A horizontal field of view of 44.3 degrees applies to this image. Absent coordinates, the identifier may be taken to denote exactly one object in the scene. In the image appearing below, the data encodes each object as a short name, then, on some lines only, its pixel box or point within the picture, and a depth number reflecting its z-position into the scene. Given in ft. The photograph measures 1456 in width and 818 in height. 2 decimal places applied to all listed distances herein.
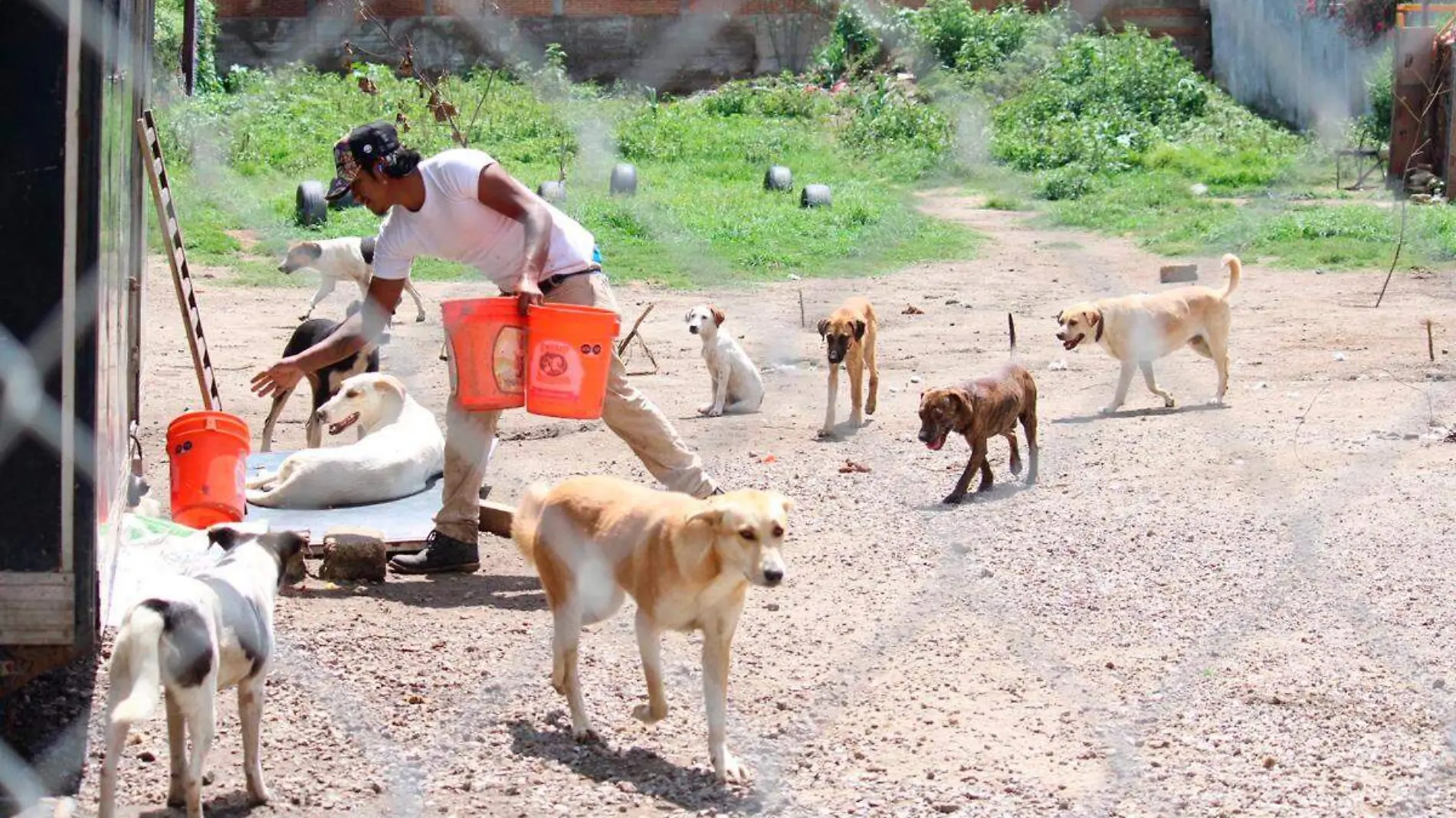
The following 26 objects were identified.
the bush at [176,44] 56.75
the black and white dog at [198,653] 9.63
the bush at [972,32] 59.06
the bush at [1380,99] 49.75
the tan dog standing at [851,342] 25.90
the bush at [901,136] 53.67
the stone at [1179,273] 36.09
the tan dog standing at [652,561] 10.94
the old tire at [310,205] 43.01
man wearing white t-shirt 15.97
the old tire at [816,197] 45.62
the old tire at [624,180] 46.80
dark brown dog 21.13
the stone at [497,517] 18.25
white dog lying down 19.43
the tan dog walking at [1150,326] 26.45
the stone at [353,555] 16.48
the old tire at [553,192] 45.09
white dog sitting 27.25
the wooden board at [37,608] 10.64
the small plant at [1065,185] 49.01
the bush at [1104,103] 52.75
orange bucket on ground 15.11
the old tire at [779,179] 49.03
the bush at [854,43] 61.82
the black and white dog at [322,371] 23.43
